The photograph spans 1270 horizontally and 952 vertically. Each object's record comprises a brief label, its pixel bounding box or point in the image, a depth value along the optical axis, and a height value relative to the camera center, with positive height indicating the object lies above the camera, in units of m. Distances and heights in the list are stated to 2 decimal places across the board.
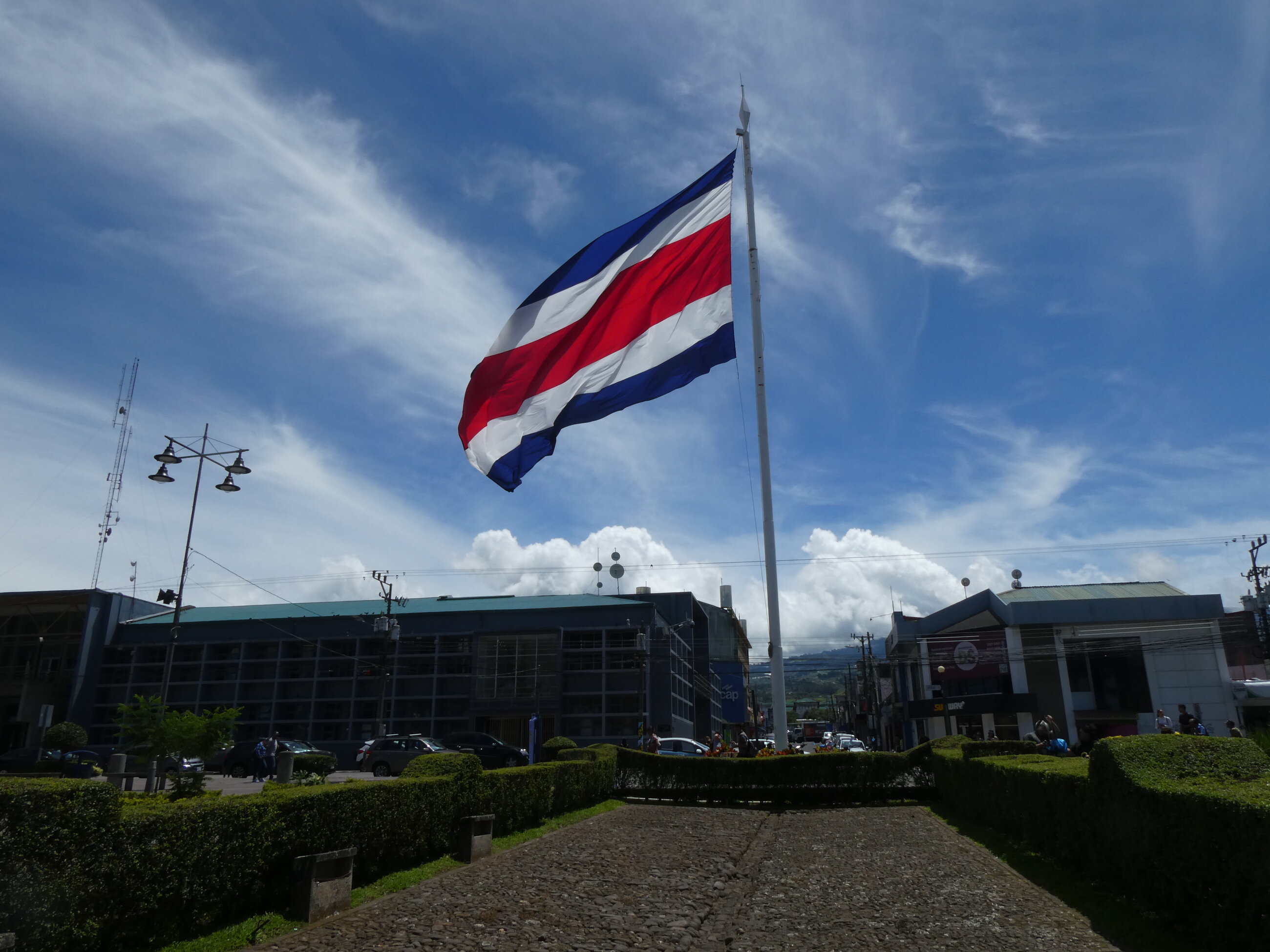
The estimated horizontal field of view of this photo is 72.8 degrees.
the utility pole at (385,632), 45.73 +4.38
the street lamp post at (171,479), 25.53 +7.06
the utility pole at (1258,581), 44.34 +6.77
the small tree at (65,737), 43.06 -1.13
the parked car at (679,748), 35.31 -1.41
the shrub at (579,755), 23.30 -1.13
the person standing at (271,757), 33.69 -1.66
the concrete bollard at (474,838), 12.67 -1.80
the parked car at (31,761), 33.00 -1.86
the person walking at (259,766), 32.81 -1.99
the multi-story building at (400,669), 56.16 +2.97
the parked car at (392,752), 35.09 -1.55
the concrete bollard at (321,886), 8.77 -1.74
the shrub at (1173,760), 8.28 -0.46
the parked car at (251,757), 31.47 -1.83
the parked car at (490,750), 35.59 -1.49
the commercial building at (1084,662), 43.72 +2.63
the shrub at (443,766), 13.28 -0.81
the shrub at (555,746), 26.61 -1.00
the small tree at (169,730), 11.80 -0.21
